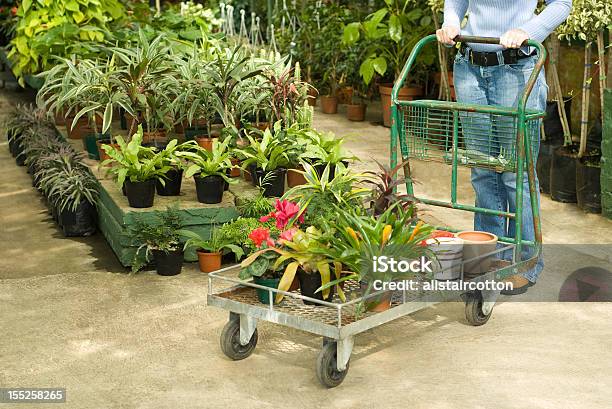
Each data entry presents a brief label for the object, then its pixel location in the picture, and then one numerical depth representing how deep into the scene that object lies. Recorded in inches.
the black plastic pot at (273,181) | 196.9
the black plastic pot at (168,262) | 183.8
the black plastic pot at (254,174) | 202.1
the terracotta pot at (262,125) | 225.3
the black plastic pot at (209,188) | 192.1
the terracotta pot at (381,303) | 136.5
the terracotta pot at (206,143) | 217.2
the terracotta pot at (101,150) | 221.3
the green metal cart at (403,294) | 133.0
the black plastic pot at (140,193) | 188.4
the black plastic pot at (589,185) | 219.8
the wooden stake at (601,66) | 219.1
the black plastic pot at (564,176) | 228.1
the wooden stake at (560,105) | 232.2
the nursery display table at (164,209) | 187.9
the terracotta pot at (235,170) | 210.4
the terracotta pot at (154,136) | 223.0
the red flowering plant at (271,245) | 142.5
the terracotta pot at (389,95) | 315.6
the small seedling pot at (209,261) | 185.0
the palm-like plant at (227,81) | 212.1
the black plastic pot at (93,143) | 231.0
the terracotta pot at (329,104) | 341.4
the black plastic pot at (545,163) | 235.9
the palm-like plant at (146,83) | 212.4
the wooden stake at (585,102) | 224.2
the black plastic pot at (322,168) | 199.0
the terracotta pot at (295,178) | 203.6
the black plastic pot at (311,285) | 139.2
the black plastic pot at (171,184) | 197.8
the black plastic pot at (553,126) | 240.8
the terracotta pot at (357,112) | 328.2
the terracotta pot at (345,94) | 342.0
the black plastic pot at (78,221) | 215.2
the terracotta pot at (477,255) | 150.7
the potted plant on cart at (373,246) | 136.0
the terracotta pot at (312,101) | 355.8
